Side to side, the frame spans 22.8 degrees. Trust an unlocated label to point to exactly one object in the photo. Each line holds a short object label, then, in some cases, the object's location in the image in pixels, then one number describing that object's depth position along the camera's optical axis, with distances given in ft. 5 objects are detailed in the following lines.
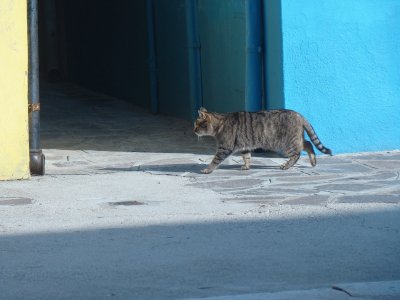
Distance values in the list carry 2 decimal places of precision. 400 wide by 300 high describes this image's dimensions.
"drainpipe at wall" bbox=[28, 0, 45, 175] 32.68
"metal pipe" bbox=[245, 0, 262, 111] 36.91
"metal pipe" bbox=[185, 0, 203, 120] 44.50
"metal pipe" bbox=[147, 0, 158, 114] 49.88
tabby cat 34.09
